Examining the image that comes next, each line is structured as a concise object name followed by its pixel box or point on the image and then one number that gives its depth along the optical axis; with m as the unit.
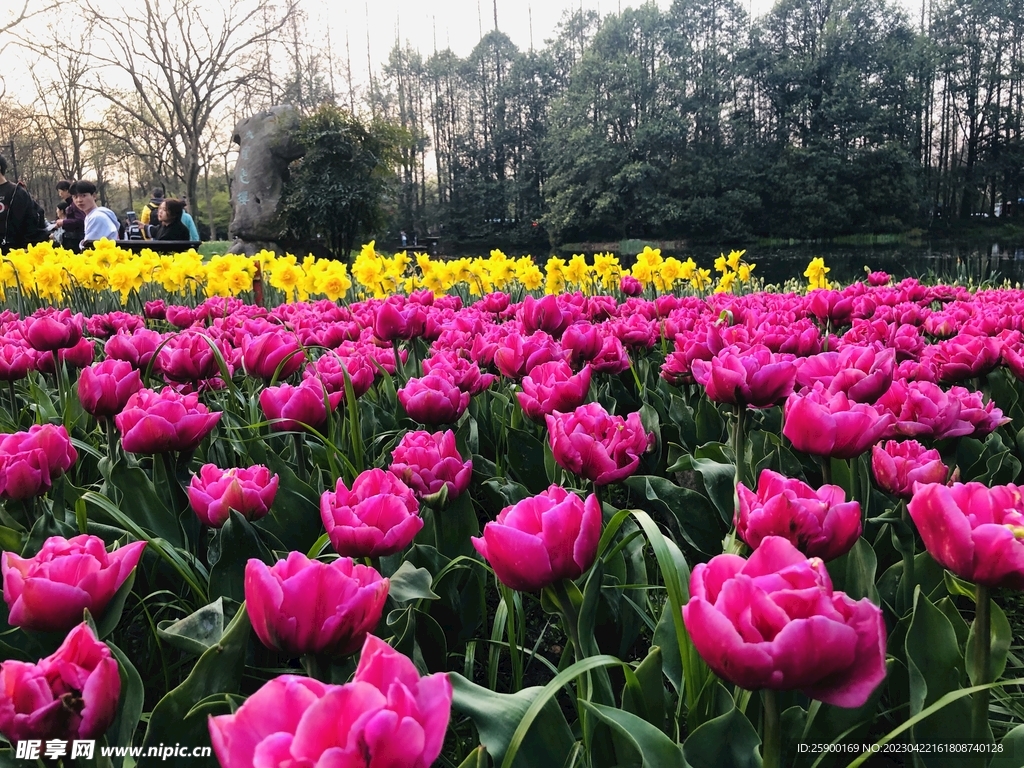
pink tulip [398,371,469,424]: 1.20
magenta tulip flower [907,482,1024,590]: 0.56
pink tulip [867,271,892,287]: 3.83
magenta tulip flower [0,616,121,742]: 0.50
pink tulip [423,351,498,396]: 1.34
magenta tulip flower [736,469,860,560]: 0.64
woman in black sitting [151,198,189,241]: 8.20
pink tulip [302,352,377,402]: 1.39
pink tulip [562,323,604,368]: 1.52
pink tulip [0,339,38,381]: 1.54
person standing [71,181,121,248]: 6.33
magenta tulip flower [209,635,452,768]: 0.36
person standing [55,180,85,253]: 7.49
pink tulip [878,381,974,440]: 1.00
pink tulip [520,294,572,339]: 1.79
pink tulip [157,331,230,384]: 1.43
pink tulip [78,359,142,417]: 1.20
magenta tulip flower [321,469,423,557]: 0.75
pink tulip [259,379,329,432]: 1.16
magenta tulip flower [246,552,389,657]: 0.55
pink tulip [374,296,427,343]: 1.73
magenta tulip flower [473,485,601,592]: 0.61
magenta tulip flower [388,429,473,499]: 0.95
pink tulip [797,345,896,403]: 1.01
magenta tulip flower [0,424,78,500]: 0.94
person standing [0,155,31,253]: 6.07
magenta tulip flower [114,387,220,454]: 1.02
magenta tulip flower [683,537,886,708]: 0.45
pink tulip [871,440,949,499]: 0.84
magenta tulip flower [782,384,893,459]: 0.83
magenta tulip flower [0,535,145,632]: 0.63
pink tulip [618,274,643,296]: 3.22
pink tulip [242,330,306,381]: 1.44
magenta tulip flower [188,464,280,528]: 0.89
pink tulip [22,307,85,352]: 1.64
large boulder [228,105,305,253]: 16.83
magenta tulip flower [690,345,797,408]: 1.02
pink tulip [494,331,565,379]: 1.45
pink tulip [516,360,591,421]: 1.16
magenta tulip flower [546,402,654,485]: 0.92
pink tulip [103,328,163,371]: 1.59
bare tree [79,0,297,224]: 20.64
